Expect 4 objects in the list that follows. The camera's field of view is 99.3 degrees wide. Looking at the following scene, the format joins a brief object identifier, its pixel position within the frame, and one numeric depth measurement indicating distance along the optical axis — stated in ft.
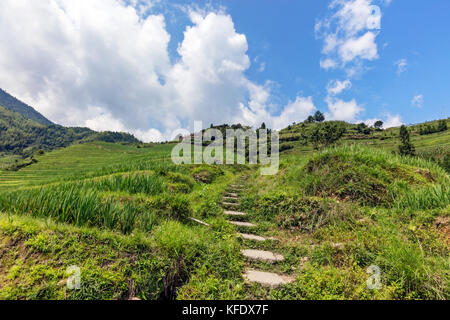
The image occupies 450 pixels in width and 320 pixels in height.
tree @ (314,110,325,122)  394.11
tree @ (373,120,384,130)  341.15
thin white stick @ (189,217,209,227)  18.51
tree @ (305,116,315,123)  400.47
